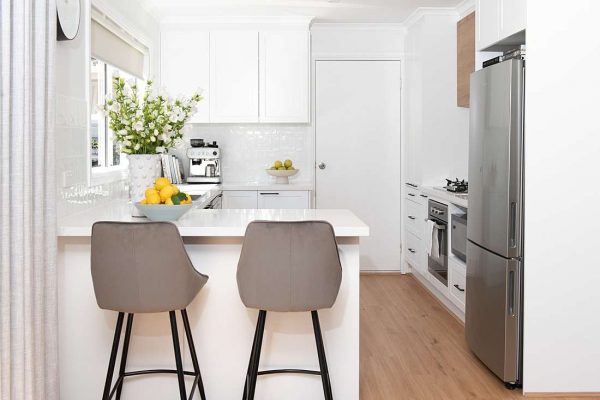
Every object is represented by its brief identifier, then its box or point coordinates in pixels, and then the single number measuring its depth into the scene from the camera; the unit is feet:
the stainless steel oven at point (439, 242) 16.05
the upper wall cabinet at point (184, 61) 19.33
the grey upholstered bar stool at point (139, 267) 7.95
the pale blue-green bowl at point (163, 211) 9.36
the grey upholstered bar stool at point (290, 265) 7.95
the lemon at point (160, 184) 9.65
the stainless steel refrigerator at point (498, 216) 10.59
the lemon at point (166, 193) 9.50
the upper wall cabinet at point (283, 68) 19.45
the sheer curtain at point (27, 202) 7.31
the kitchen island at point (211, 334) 9.38
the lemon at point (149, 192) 9.49
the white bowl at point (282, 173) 19.84
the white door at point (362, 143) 21.04
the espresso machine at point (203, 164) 19.63
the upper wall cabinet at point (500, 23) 10.87
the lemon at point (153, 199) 9.46
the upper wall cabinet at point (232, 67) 19.42
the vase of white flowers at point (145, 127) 11.09
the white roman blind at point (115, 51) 12.30
